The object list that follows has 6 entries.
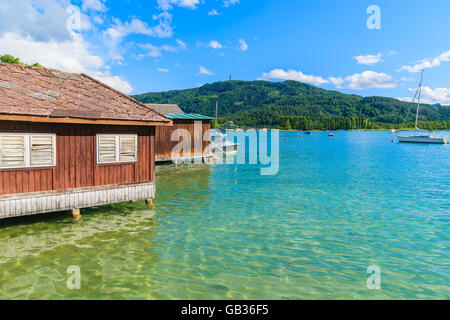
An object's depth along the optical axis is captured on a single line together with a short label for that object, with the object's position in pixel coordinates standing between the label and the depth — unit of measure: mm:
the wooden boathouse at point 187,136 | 30719
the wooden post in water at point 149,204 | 15566
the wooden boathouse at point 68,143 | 10680
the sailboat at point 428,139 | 89312
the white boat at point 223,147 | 50531
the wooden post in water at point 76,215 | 12625
